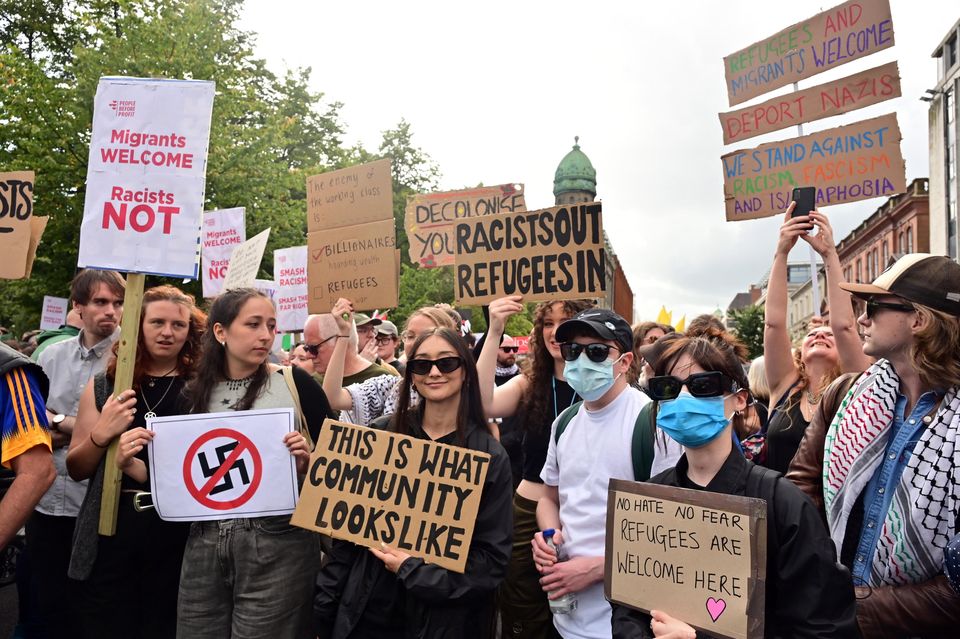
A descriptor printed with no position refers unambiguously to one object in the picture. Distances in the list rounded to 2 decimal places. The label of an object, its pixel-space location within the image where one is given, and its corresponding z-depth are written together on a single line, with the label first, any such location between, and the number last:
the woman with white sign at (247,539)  3.25
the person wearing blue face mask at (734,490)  2.16
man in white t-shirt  3.22
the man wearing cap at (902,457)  2.52
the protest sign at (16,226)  4.41
